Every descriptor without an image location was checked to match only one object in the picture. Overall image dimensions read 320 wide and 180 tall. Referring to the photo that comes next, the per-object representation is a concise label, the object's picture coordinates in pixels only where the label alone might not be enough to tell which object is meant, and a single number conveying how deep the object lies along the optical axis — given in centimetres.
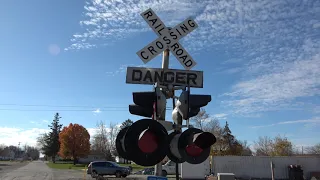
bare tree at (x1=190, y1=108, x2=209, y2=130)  4459
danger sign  369
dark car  2668
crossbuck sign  384
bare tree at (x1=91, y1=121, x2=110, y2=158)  7199
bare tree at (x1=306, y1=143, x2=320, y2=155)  6902
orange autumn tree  6453
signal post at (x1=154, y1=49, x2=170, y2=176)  347
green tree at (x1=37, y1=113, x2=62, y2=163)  8172
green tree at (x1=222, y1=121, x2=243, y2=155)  5314
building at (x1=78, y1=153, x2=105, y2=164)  7840
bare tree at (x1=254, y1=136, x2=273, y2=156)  6134
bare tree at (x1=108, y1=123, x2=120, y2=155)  6990
